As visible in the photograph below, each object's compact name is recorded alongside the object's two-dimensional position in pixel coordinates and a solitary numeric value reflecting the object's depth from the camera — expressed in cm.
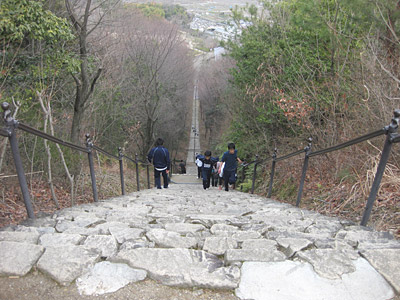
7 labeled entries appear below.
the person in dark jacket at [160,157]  899
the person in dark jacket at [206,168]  990
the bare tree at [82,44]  812
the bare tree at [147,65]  1759
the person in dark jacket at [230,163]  860
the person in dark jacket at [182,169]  2760
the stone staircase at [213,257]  202
